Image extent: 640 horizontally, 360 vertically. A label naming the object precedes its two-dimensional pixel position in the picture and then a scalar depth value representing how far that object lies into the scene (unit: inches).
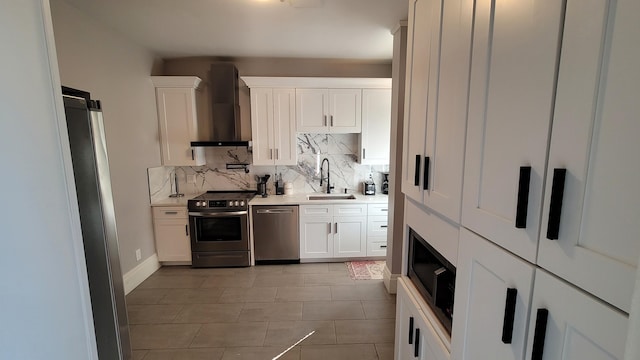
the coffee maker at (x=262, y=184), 153.6
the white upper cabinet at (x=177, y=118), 141.5
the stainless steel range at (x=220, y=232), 138.8
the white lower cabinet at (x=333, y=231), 143.3
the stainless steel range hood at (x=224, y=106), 144.4
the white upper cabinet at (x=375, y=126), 146.2
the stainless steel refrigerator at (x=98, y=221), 49.0
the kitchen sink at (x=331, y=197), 155.1
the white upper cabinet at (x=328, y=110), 145.3
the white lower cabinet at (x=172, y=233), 140.3
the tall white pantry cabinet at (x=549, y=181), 18.6
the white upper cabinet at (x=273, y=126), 143.8
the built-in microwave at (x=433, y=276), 45.8
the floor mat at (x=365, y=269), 133.5
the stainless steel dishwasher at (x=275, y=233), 141.8
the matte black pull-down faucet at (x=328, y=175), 162.4
